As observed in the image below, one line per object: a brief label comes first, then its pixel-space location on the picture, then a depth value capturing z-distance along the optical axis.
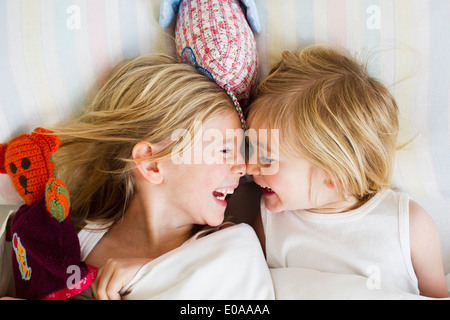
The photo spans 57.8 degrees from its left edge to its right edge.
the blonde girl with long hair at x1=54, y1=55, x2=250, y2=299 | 1.01
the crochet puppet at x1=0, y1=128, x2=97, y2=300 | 0.88
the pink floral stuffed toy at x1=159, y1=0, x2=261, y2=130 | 0.97
